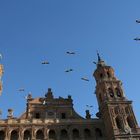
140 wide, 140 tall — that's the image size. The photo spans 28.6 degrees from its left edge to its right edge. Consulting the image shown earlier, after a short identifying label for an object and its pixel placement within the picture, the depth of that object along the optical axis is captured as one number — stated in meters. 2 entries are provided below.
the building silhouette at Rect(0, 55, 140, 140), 46.06
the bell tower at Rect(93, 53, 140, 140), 45.75
